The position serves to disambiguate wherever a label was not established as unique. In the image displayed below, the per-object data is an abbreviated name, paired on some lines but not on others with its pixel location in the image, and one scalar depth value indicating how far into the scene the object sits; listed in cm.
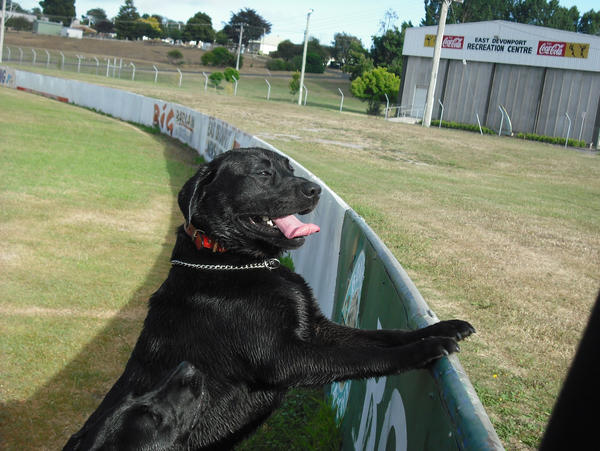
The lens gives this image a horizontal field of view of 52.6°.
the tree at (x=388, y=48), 6888
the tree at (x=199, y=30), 11925
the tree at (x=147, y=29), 11996
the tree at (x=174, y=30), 12254
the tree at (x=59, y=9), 13035
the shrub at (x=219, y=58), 8362
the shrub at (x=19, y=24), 11319
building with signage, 3928
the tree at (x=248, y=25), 12019
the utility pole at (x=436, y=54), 3800
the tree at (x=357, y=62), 6656
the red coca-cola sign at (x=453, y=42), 4453
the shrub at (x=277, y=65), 9556
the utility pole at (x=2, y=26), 5775
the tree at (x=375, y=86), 5047
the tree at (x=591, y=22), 8269
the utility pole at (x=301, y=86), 5026
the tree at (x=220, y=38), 11944
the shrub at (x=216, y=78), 5712
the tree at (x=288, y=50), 11038
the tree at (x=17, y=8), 14586
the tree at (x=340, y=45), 11788
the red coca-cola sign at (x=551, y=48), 3956
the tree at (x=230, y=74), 5892
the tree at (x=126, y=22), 12019
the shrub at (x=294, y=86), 5734
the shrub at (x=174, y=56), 8938
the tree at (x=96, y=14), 16170
